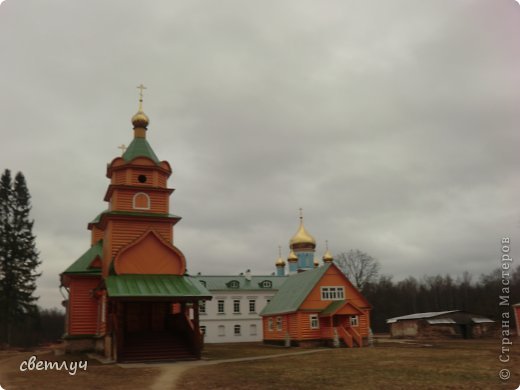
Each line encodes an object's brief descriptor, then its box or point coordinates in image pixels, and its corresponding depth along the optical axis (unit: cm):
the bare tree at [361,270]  7356
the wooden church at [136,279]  2188
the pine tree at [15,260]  4612
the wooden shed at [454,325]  4634
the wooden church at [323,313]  3503
